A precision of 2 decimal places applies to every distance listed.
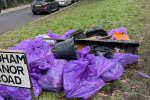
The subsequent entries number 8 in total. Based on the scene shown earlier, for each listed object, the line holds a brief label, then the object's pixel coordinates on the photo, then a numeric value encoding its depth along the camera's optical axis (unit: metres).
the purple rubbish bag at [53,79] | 2.42
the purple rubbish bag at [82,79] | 2.25
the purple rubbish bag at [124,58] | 3.02
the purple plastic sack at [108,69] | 2.53
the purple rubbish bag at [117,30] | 4.20
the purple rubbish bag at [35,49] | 2.49
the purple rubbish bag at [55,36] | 4.07
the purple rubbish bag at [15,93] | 2.25
